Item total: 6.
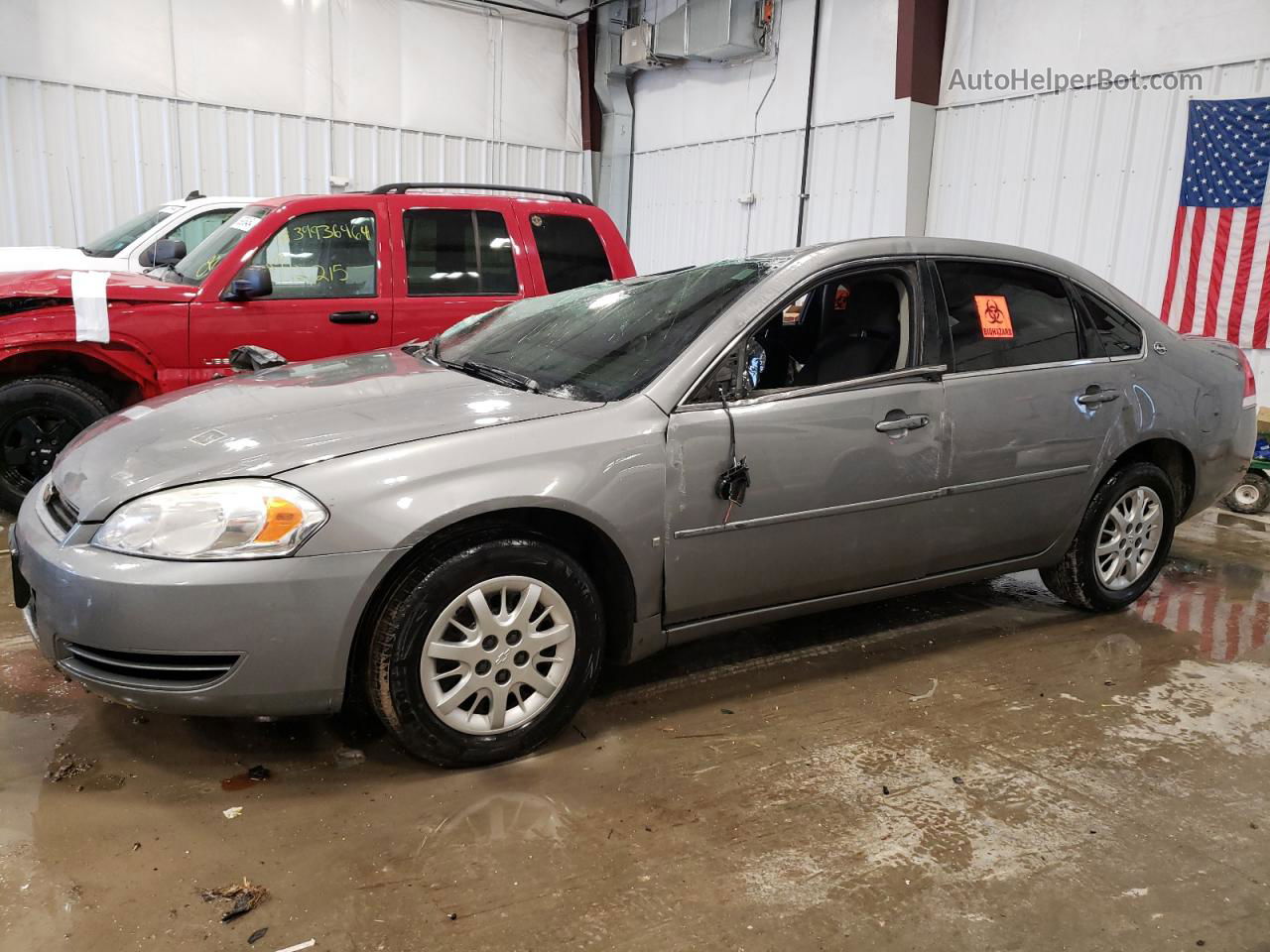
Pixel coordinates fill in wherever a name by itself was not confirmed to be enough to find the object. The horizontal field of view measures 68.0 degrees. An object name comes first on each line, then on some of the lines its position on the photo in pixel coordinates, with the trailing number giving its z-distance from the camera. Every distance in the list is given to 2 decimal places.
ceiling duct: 10.15
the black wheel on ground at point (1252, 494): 5.91
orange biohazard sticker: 3.35
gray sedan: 2.28
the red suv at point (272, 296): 4.54
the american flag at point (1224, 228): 6.48
